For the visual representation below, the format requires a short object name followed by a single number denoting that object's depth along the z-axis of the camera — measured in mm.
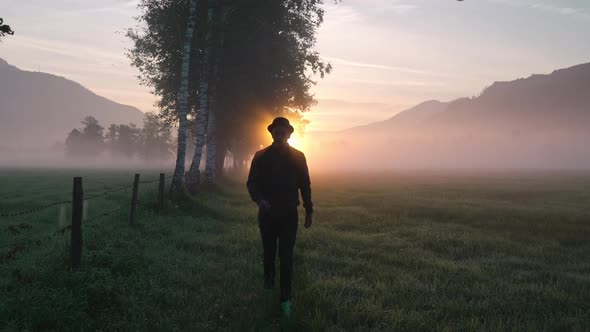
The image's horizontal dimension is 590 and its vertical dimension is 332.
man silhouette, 6289
